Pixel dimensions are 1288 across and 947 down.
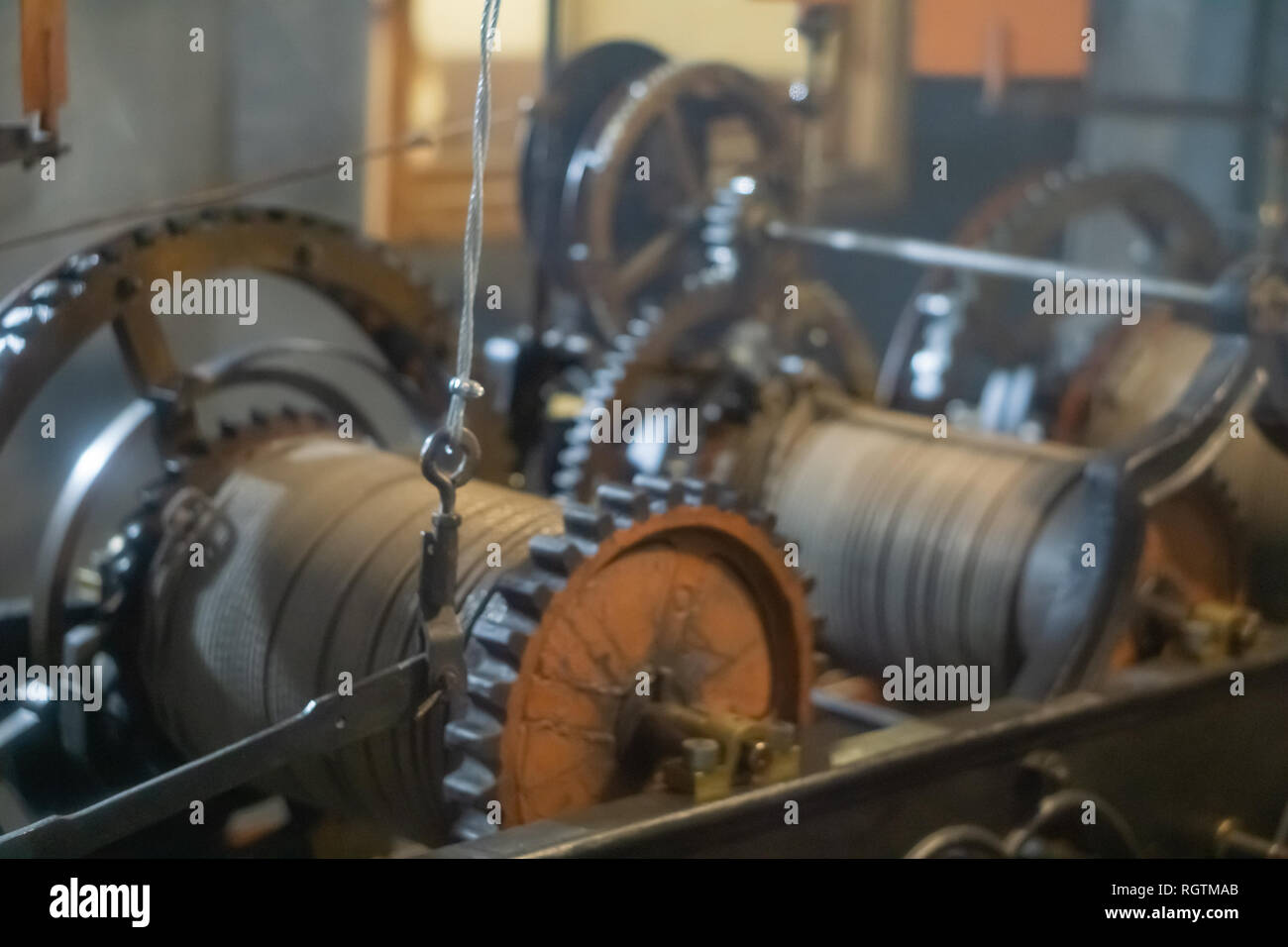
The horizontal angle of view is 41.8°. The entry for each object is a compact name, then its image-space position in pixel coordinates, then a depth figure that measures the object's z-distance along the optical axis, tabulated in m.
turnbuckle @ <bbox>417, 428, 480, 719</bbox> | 1.36
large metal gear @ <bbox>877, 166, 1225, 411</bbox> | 3.09
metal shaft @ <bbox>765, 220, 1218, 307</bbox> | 2.77
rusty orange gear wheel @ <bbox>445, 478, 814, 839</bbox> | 1.42
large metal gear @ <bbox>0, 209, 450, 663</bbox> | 1.81
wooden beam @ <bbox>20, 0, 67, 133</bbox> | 1.66
